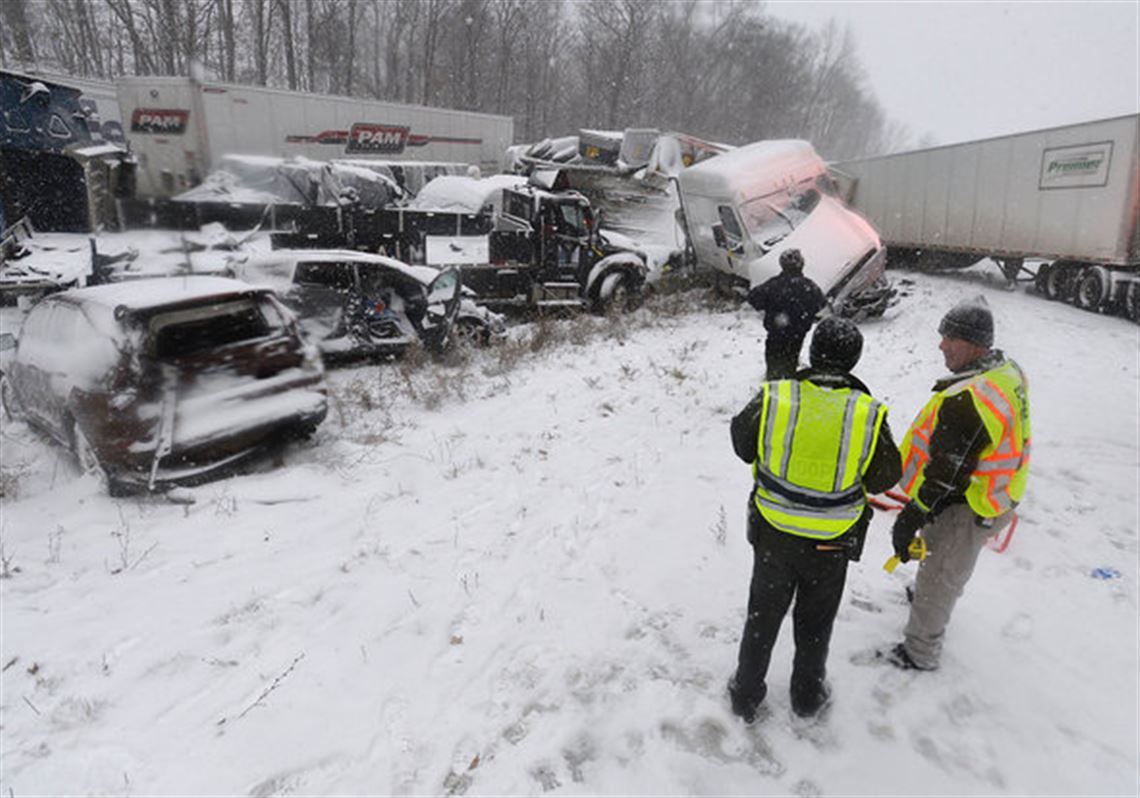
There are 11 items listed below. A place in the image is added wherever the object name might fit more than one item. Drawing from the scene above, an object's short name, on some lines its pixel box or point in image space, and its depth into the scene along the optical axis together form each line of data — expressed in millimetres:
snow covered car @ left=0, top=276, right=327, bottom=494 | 4629
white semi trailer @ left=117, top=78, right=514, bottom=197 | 12547
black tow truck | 11039
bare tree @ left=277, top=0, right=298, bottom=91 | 28797
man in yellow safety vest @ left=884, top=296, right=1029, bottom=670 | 2697
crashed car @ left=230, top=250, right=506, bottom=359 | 7574
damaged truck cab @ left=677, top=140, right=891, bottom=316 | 10203
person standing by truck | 6219
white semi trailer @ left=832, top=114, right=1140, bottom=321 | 11062
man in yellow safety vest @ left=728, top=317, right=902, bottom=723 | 2439
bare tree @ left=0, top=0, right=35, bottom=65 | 25484
